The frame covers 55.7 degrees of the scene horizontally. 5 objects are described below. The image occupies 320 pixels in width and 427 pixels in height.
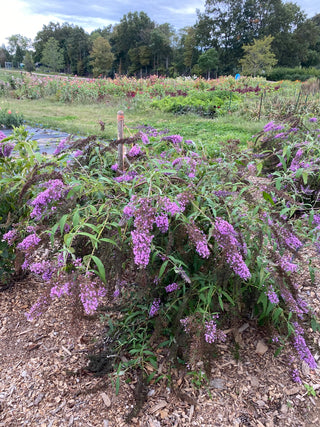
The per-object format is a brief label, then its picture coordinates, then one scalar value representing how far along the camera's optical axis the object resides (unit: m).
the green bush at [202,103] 11.19
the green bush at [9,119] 8.45
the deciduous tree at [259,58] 31.60
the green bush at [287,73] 31.18
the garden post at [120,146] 2.27
